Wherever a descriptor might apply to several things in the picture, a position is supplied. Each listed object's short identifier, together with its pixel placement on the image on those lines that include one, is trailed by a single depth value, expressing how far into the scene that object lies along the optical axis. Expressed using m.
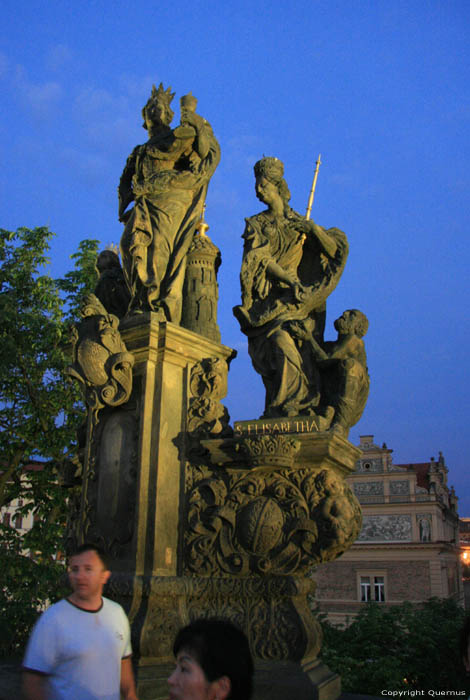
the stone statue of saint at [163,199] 6.14
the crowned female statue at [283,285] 5.98
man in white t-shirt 2.61
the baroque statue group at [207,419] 5.08
